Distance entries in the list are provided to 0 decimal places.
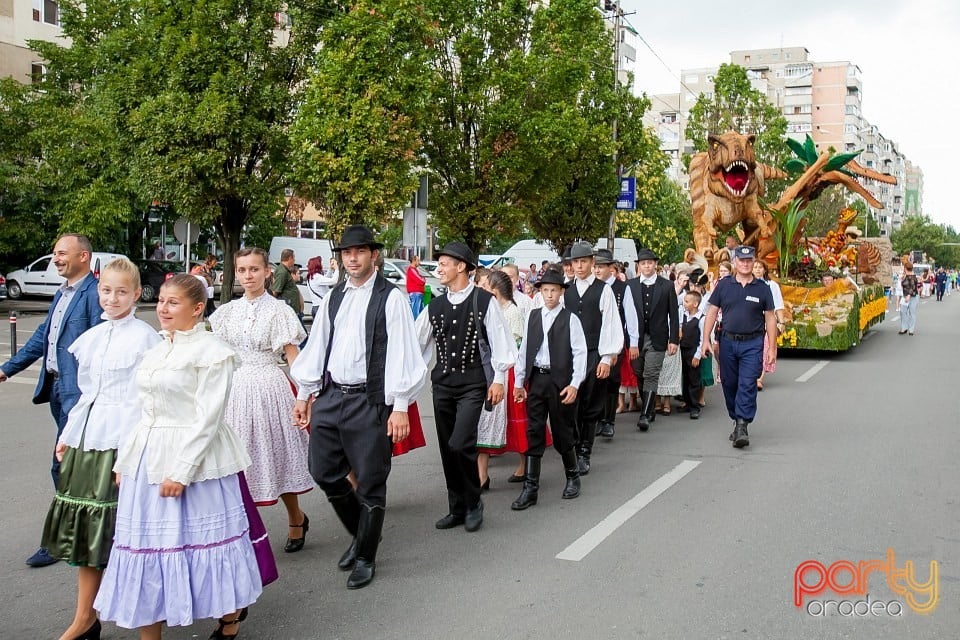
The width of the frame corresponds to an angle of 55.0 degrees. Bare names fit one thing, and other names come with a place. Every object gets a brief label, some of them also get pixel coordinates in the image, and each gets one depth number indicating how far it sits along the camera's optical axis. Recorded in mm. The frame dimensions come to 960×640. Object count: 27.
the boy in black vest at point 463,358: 5781
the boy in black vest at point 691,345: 10617
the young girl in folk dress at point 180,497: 3719
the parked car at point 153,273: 31422
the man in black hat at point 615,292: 8859
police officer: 8484
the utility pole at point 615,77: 27958
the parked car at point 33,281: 29438
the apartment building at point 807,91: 116062
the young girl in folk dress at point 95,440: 4023
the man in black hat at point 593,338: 7457
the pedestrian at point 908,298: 22609
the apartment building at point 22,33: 33188
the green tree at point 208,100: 20656
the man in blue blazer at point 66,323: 5047
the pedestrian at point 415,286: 20250
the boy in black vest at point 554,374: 6680
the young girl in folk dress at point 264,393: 5211
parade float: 18328
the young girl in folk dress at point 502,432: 6930
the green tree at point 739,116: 38281
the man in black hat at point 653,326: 9945
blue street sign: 27172
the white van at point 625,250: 33375
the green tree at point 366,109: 19141
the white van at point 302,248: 32344
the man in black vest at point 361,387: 4906
